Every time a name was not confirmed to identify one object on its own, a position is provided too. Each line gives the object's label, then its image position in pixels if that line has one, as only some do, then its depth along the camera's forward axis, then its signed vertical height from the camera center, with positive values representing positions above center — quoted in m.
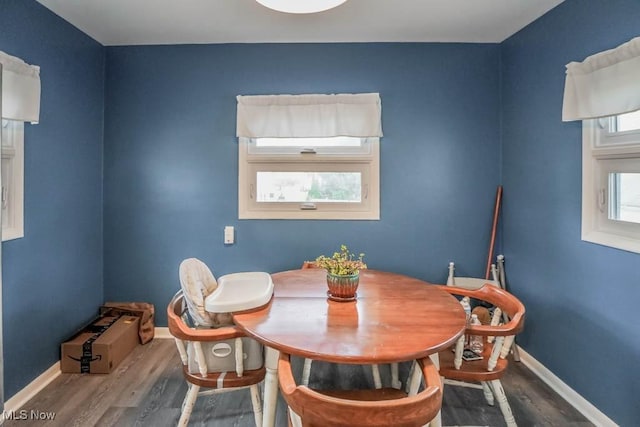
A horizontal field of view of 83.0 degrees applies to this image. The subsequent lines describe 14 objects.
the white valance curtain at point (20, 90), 1.97 +0.68
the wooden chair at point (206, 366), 1.67 -0.74
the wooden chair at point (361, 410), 1.00 -0.56
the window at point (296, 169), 2.90 +0.36
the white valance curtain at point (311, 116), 2.86 +0.76
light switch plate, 2.99 -0.19
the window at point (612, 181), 1.90 +0.19
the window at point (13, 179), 2.12 +0.19
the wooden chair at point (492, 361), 1.71 -0.74
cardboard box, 2.47 -0.97
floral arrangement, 1.87 -0.28
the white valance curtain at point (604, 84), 1.75 +0.69
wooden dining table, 1.35 -0.48
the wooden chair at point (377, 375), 2.17 -1.00
